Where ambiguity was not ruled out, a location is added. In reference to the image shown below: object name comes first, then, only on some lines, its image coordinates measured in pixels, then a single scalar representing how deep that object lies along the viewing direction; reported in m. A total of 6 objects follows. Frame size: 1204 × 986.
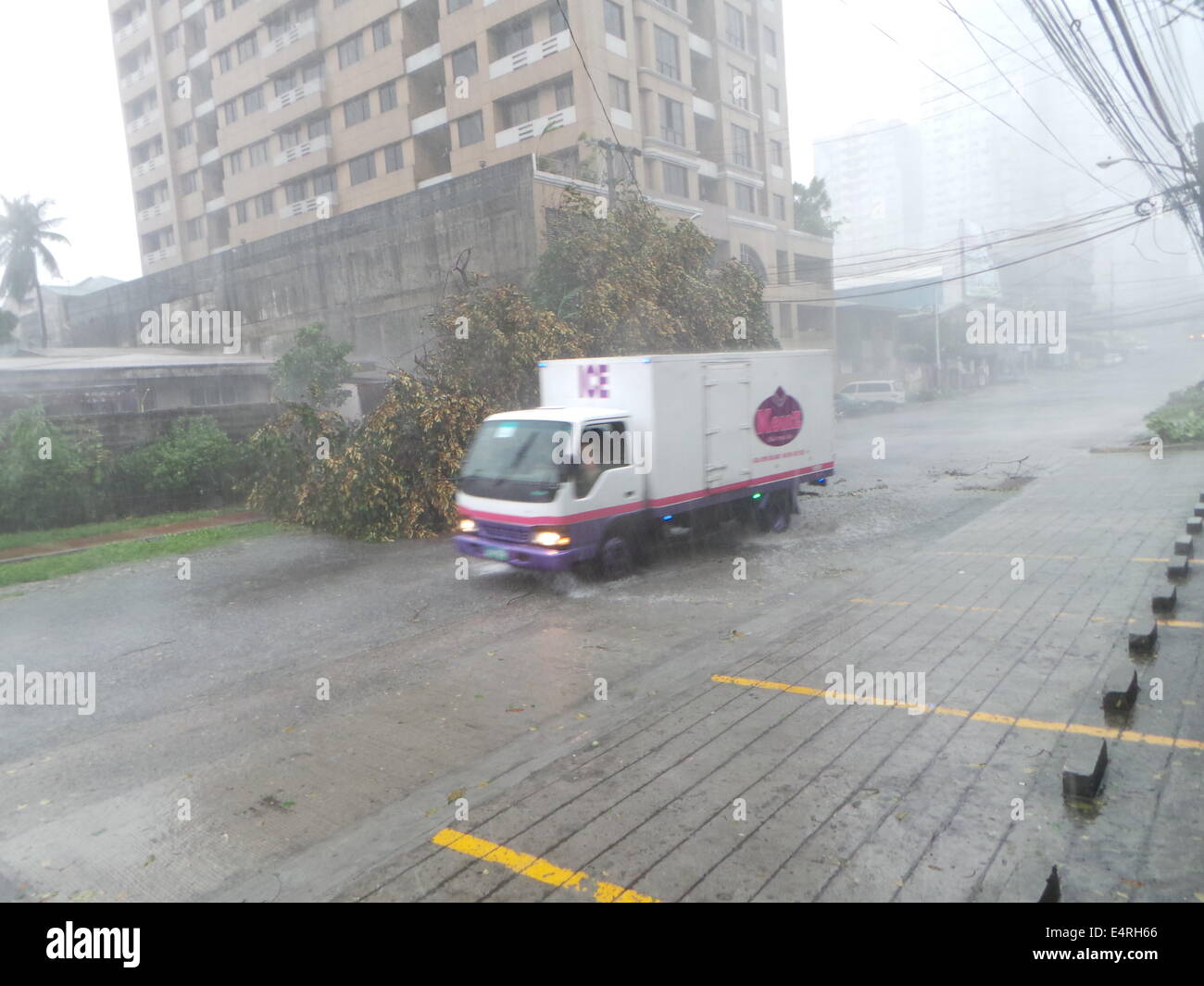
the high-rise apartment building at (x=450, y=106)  31.44
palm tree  50.47
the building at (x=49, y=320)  44.56
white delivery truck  9.99
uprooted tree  14.13
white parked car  41.59
